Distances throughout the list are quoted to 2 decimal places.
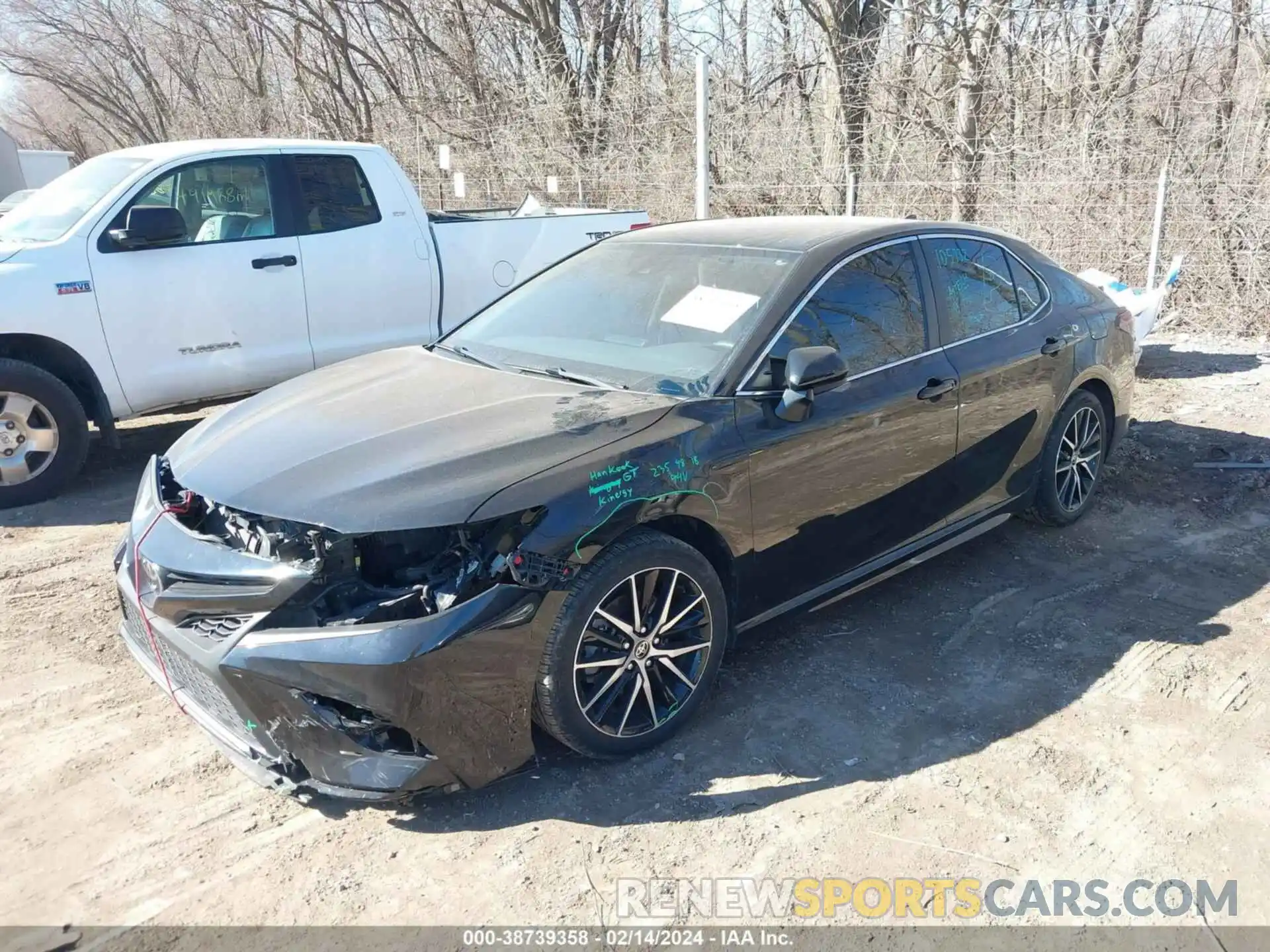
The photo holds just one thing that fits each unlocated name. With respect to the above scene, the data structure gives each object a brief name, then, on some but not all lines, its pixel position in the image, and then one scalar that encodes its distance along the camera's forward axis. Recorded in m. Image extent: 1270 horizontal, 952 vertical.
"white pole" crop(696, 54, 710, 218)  10.15
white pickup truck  5.69
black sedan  2.81
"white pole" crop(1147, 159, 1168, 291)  9.57
